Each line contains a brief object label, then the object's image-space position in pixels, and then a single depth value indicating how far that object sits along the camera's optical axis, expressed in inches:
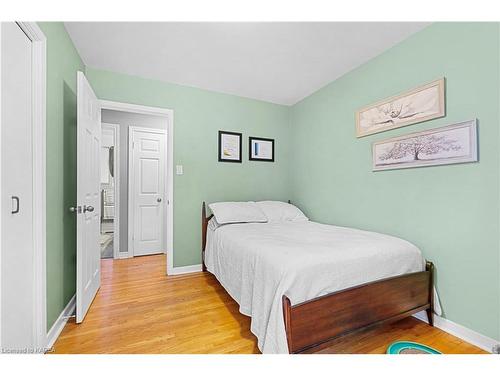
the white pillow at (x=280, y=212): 116.3
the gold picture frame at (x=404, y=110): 68.8
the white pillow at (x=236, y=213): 104.3
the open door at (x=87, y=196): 69.4
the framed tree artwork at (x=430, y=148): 61.9
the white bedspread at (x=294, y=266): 50.7
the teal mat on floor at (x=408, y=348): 54.6
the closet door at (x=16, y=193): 44.1
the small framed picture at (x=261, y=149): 130.1
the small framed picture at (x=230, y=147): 122.7
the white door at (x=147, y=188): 143.9
